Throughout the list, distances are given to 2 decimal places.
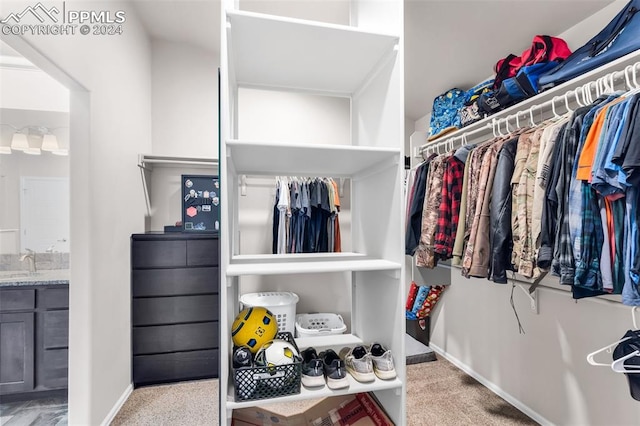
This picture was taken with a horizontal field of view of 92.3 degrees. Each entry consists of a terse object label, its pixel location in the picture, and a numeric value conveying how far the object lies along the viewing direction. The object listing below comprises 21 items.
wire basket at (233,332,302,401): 1.00
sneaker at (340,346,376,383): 1.10
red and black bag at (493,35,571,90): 1.51
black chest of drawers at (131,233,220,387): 2.29
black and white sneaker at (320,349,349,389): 1.07
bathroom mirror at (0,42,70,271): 2.32
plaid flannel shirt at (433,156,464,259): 1.71
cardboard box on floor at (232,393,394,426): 1.19
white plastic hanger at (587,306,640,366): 0.93
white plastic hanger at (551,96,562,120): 1.35
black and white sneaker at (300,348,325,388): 1.07
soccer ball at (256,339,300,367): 1.04
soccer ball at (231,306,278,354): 1.15
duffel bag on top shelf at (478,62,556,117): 1.51
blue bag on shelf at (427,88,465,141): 2.29
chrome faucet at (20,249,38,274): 2.27
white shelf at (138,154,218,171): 2.48
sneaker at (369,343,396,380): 1.11
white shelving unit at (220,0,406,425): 1.01
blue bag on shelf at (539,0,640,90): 1.12
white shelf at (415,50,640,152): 1.10
